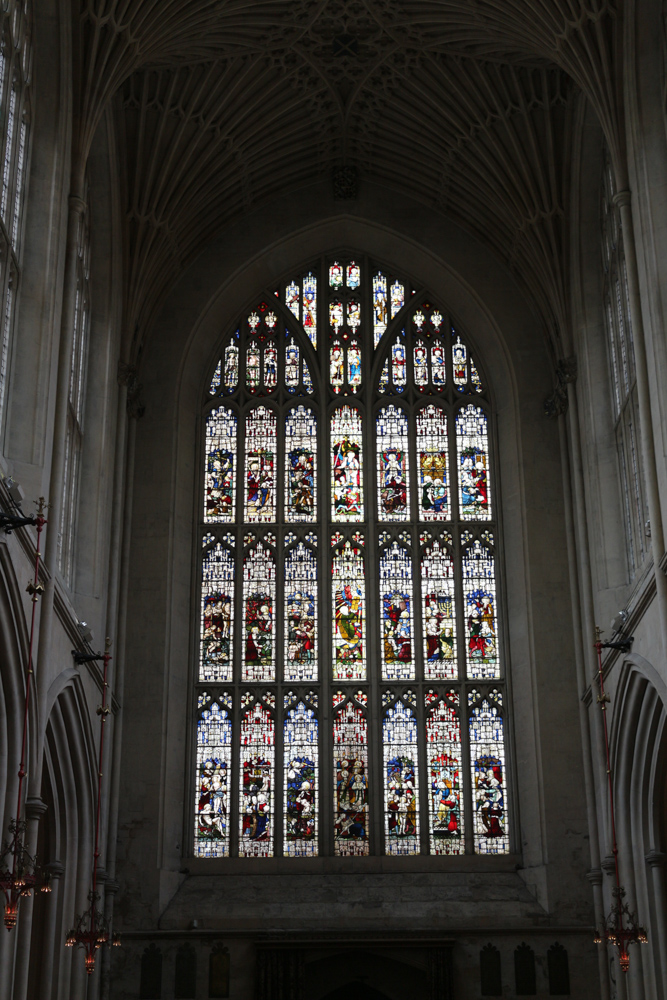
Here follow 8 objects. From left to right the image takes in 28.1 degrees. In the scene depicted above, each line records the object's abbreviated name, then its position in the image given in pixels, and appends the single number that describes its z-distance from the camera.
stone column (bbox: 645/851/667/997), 15.99
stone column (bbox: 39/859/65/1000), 15.77
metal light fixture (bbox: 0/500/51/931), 11.75
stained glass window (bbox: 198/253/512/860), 19.73
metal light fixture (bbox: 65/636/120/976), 15.19
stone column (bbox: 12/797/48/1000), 13.86
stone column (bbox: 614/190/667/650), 14.38
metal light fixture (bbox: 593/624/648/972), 15.01
